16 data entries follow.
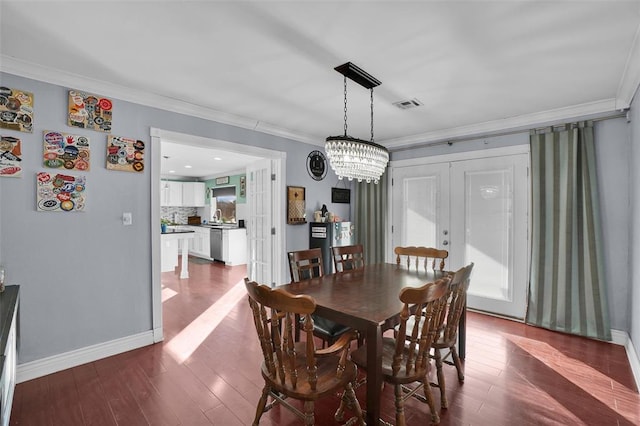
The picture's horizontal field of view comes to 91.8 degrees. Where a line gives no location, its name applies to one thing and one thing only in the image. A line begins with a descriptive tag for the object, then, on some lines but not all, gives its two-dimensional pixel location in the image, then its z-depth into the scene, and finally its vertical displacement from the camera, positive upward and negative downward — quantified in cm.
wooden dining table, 161 -58
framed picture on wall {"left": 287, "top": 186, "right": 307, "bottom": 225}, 440 +9
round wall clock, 474 +74
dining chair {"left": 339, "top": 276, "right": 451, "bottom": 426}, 158 -74
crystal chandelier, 239 +47
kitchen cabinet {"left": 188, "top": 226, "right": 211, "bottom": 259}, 798 -82
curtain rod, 313 +97
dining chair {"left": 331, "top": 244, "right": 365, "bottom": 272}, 322 -48
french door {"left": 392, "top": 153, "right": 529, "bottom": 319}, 373 -11
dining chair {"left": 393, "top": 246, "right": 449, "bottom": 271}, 316 -43
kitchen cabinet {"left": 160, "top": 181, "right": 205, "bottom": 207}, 859 +53
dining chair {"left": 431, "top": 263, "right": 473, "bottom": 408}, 203 -79
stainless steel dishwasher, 744 -77
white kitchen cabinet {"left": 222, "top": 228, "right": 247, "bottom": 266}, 716 -81
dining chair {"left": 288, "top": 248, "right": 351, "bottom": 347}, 230 -58
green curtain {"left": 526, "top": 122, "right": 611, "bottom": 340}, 317 -27
